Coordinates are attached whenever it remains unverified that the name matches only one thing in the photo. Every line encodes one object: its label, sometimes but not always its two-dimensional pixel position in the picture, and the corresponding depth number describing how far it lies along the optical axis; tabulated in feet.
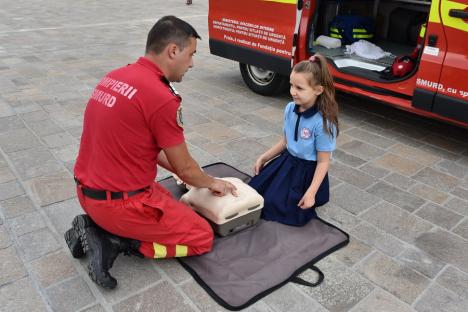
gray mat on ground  7.86
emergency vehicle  12.10
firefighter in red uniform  7.15
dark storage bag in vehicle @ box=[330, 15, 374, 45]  17.83
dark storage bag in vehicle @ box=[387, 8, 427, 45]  18.51
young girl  9.02
